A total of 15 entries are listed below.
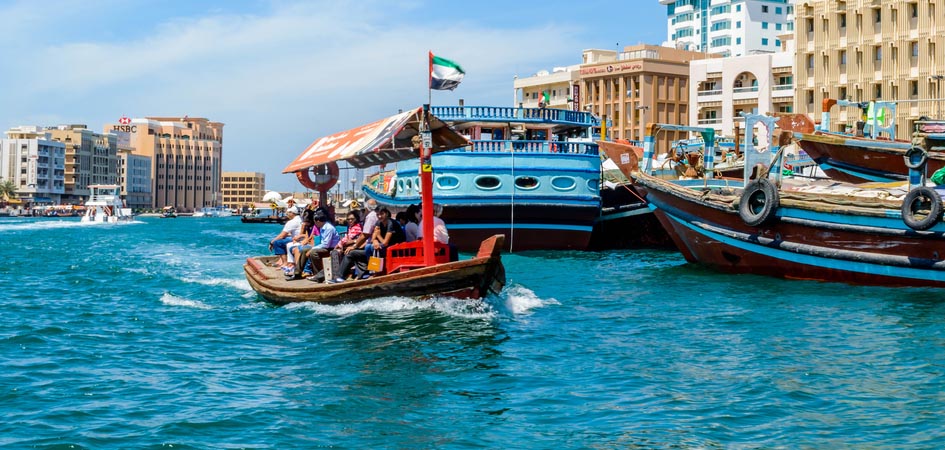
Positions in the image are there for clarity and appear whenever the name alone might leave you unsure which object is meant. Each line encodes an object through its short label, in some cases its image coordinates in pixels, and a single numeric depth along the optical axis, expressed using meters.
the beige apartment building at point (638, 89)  84.56
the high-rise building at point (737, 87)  72.38
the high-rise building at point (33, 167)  182.00
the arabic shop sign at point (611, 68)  85.16
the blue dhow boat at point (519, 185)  32.41
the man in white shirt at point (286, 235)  21.92
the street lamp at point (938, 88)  57.13
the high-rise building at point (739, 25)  119.19
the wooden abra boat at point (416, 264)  16.28
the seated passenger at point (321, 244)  18.88
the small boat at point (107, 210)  120.44
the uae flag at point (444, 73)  17.70
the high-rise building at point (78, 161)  192.12
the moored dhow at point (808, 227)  19.83
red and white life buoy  23.89
